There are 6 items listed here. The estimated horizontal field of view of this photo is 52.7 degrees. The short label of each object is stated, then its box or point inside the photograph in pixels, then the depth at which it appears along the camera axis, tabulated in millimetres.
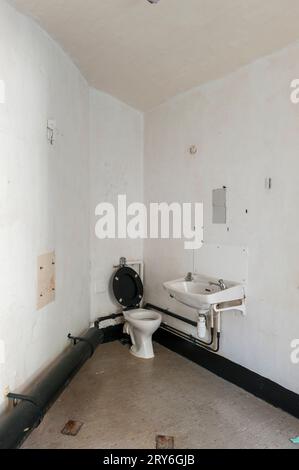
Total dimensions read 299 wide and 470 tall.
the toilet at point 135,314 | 2779
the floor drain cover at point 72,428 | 1796
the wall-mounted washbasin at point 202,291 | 2186
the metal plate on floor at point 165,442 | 1701
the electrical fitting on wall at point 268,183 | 2107
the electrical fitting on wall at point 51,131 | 2051
